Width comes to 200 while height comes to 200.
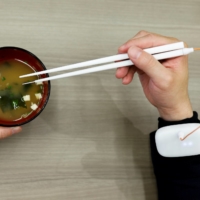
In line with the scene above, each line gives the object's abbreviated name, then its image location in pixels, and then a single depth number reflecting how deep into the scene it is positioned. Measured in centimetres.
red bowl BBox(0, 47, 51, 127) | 64
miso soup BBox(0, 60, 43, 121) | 71
